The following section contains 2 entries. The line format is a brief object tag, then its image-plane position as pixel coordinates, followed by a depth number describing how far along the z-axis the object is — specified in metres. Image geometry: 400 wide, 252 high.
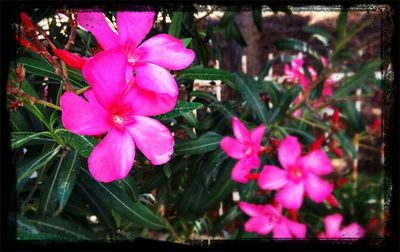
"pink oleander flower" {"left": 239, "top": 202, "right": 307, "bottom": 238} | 0.23
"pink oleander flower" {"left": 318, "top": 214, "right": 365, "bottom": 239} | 0.26
